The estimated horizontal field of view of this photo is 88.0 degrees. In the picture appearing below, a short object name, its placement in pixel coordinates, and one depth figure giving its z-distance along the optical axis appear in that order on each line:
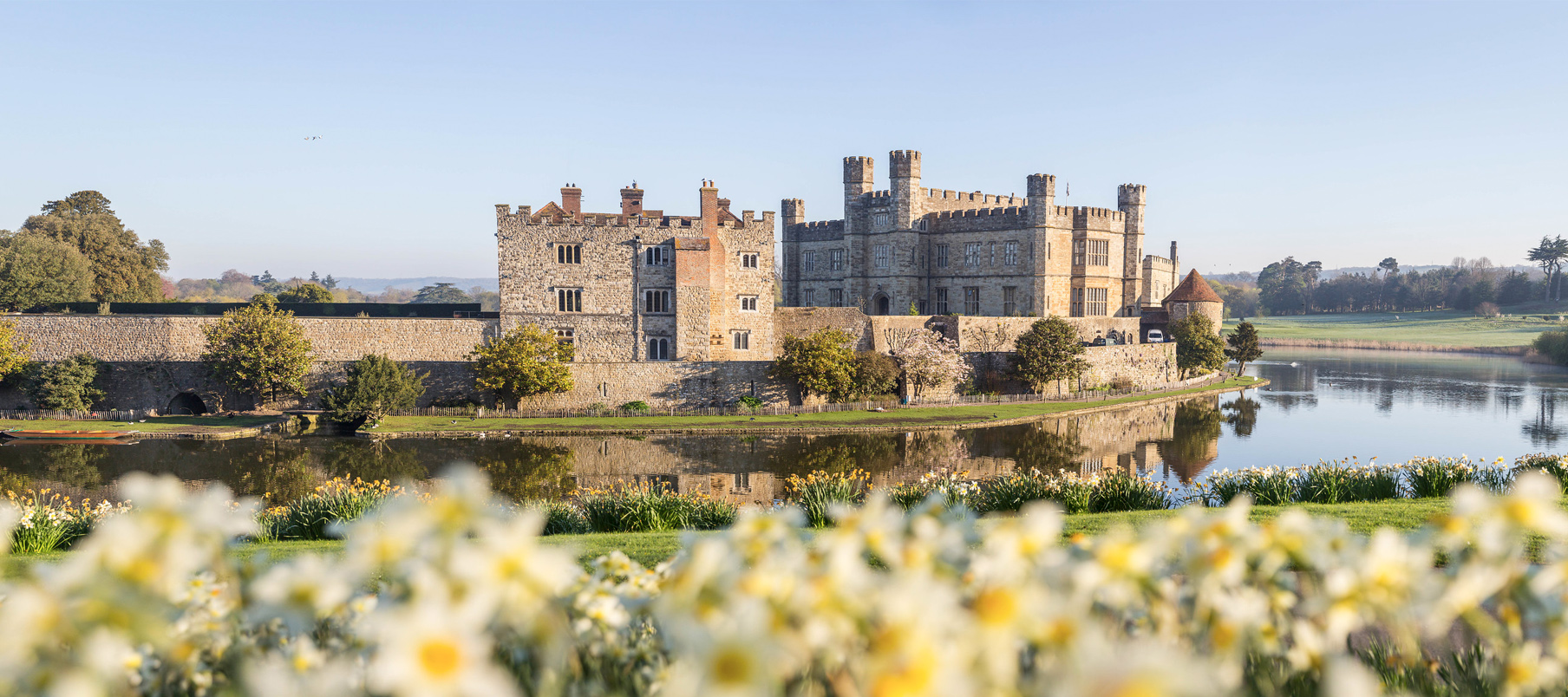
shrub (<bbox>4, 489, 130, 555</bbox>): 11.06
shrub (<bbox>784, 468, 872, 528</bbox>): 12.38
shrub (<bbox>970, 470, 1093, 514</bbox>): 13.15
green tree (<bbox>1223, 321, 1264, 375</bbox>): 56.06
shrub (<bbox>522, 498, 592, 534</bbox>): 12.50
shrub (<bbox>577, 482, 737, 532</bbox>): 12.28
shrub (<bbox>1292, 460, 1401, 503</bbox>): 13.66
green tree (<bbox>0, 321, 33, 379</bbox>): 33.53
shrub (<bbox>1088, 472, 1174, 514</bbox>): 13.56
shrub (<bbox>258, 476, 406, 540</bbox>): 12.29
